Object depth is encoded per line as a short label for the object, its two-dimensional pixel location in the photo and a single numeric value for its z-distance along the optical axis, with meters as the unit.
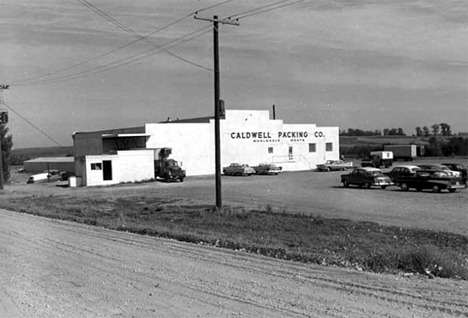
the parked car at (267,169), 66.44
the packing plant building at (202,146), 56.94
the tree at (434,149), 96.94
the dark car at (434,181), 35.72
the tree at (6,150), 73.12
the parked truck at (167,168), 57.28
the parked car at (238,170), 64.75
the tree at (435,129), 134.30
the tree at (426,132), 145.20
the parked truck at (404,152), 92.88
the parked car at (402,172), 39.31
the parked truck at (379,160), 78.56
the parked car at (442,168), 36.45
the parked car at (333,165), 73.44
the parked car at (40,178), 75.19
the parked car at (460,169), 39.60
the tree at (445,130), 124.96
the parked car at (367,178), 41.22
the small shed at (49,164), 104.24
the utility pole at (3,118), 51.38
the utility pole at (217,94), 25.94
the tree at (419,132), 148.00
